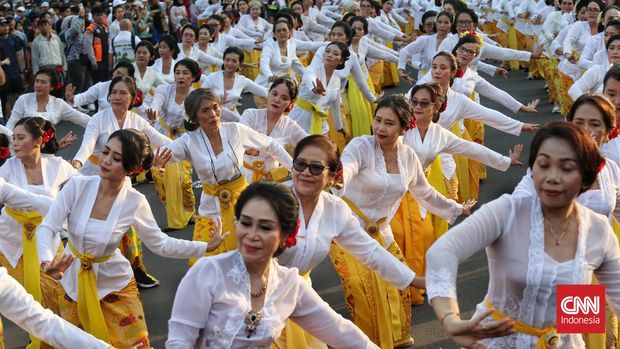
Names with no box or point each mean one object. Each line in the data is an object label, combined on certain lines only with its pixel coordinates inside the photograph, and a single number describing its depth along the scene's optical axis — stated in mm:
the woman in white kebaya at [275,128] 7590
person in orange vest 14820
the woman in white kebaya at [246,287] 3334
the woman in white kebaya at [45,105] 8531
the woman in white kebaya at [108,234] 5062
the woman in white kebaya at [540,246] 3195
